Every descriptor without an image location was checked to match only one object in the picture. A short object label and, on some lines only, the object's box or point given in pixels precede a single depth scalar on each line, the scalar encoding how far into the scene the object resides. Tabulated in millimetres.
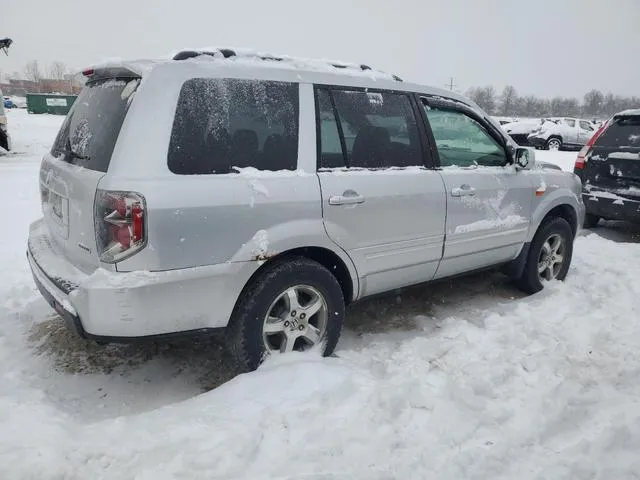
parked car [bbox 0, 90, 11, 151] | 13359
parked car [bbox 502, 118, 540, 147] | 23047
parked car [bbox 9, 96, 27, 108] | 55303
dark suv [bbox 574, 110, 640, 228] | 6262
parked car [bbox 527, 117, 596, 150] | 21453
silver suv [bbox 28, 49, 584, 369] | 2396
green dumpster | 42938
